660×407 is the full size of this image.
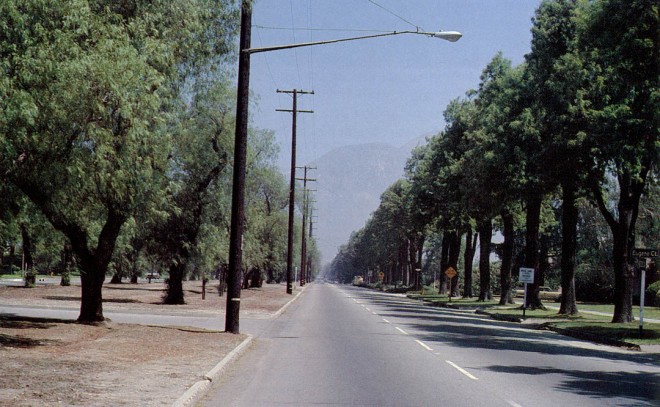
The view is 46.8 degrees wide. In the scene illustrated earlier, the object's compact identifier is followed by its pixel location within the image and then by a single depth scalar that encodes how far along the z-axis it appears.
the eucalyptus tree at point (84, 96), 13.95
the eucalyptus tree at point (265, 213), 49.84
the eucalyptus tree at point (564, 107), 32.50
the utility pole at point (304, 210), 93.91
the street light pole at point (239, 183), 21.73
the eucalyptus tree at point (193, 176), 34.31
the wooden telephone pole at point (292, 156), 56.09
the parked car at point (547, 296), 77.81
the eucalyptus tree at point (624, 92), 25.75
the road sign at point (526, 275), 41.70
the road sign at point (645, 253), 26.34
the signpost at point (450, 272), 60.75
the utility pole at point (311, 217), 132.00
